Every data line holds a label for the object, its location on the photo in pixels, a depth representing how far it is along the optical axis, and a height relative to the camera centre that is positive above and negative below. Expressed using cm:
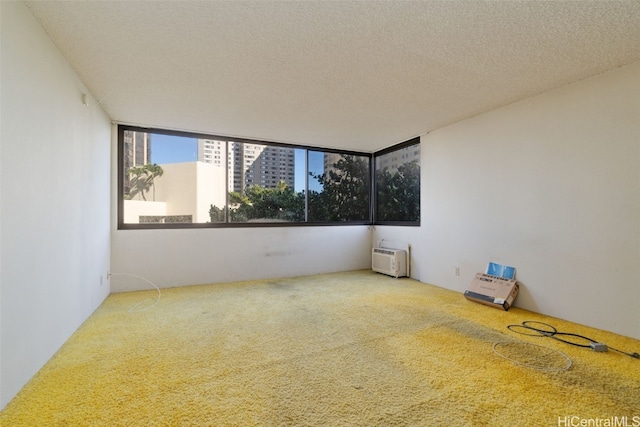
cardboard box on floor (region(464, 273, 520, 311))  328 -91
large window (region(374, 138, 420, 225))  501 +52
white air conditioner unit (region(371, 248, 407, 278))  498 -86
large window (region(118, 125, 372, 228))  429 +48
